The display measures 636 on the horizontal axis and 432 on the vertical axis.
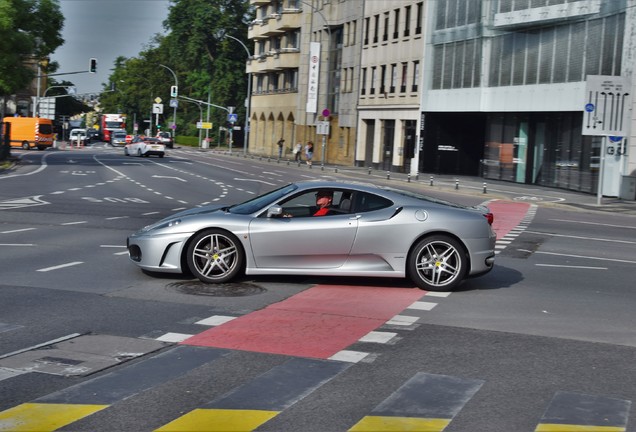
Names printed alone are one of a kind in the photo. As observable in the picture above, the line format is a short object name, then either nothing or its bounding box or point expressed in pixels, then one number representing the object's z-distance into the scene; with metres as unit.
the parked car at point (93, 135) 151.29
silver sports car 12.67
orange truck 91.88
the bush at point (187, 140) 129.88
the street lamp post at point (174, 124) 132.71
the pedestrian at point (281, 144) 85.47
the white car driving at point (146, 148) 78.31
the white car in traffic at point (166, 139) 111.96
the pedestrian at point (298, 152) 76.69
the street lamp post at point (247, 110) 96.19
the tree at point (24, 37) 50.84
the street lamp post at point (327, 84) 83.31
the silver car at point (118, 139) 118.94
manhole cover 12.13
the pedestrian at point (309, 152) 71.51
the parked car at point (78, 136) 116.44
